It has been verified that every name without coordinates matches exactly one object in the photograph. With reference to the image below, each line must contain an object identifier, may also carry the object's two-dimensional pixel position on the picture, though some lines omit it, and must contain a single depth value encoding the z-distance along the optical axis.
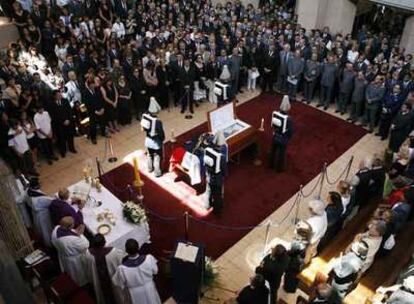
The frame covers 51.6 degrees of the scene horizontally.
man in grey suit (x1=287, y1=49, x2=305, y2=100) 11.61
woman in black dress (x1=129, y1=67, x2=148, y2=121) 10.62
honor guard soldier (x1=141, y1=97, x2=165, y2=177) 8.26
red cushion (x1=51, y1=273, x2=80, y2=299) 5.70
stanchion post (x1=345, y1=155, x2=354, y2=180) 9.27
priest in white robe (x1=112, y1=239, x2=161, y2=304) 5.40
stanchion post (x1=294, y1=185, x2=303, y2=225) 8.17
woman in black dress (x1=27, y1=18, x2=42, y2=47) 11.78
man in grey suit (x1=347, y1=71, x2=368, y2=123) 10.70
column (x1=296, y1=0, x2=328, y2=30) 14.28
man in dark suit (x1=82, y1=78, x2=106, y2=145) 9.71
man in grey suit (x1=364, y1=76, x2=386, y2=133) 10.33
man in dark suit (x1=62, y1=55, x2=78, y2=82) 10.45
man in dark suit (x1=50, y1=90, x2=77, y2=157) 9.21
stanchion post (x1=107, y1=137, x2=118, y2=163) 9.71
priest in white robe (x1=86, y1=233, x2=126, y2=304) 5.65
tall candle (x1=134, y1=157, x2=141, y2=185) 8.03
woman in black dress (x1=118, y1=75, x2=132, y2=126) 10.30
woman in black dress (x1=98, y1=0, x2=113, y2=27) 13.65
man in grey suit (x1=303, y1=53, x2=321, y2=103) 11.42
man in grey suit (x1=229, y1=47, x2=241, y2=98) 11.76
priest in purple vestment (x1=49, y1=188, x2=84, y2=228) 6.45
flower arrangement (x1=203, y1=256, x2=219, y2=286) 6.62
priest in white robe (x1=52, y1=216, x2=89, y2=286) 5.92
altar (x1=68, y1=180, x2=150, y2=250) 6.73
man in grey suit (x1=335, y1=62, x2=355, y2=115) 10.97
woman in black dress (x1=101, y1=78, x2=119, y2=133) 10.00
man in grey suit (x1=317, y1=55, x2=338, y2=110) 11.20
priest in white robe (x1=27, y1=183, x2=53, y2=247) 6.61
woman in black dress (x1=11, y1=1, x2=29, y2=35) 12.06
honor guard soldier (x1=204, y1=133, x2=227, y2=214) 7.46
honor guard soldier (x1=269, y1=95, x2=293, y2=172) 8.52
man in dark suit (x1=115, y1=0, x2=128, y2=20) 14.35
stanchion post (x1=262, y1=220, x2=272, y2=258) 7.34
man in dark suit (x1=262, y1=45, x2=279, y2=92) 12.09
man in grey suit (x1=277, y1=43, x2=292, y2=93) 11.89
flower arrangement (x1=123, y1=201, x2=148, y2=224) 6.85
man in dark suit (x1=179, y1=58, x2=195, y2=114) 11.08
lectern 5.93
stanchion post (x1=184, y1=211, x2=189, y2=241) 7.01
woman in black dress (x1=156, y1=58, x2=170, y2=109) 10.98
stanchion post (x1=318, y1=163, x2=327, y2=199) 8.76
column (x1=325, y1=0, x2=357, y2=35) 14.34
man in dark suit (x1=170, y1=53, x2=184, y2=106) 11.08
